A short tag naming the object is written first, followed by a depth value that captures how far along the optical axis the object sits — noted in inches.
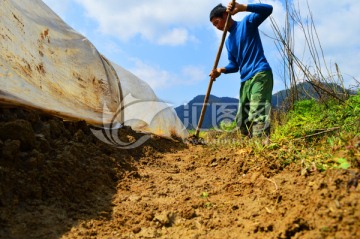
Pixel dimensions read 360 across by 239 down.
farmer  127.7
